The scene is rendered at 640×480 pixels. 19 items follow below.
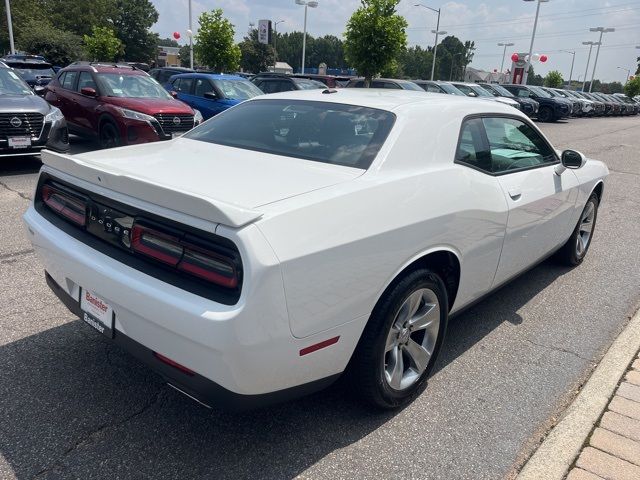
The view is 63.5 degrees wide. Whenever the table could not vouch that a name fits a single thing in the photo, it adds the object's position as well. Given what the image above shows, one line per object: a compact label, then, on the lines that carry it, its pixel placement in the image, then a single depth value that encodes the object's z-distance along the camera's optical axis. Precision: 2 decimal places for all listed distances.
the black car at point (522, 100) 24.61
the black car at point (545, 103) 25.08
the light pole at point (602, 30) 52.49
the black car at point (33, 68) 17.89
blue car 11.74
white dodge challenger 1.92
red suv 8.77
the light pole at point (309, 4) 38.69
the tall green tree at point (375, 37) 21.47
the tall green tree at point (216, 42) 23.36
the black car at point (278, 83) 15.37
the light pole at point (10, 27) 31.12
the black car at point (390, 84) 17.23
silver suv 7.35
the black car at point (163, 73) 15.76
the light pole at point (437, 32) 49.19
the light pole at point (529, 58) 41.17
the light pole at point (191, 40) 33.01
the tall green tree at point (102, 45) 30.72
